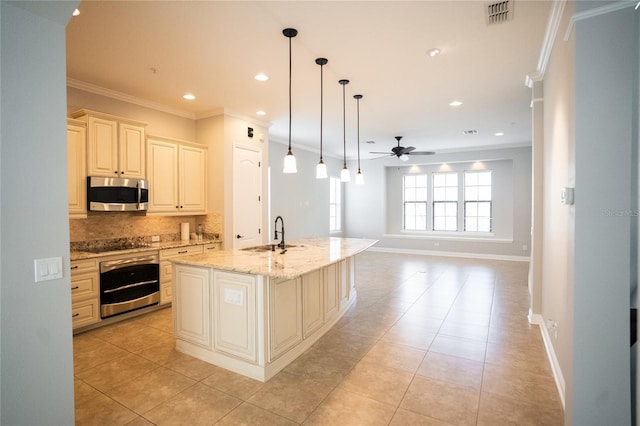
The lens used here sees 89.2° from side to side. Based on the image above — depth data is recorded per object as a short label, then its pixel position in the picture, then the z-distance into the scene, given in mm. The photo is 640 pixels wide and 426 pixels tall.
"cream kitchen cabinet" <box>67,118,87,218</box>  3648
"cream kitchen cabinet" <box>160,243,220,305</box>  4445
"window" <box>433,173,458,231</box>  9250
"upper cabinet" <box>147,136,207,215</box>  4578
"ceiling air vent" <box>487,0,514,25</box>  2462
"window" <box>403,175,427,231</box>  9664
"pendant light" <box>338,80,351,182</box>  3996
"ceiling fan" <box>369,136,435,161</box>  6559
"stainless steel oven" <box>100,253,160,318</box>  3836
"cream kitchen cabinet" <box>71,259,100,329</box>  3564
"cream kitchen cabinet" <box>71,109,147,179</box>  3836
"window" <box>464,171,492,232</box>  8852
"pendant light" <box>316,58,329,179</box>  3611
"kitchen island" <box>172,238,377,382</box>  2666
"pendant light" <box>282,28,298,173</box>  3232
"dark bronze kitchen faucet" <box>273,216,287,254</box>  3793
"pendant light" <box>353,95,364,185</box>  4707
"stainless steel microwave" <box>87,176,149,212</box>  3844
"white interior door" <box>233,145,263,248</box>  5258
